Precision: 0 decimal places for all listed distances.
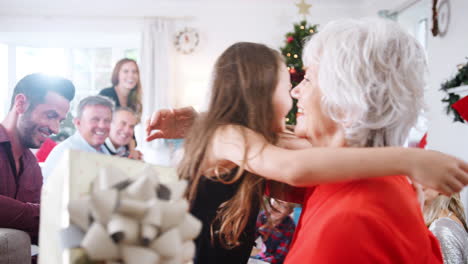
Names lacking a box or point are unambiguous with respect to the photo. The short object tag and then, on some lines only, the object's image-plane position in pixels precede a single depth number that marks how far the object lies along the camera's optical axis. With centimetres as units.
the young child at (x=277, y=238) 237
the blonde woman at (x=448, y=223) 195
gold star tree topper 491
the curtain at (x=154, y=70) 562
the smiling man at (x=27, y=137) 159
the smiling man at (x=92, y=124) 269
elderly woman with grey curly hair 74
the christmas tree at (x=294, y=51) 478
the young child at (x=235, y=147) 106
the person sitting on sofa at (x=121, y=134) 309
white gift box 43
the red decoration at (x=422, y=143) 208
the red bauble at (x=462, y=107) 280
